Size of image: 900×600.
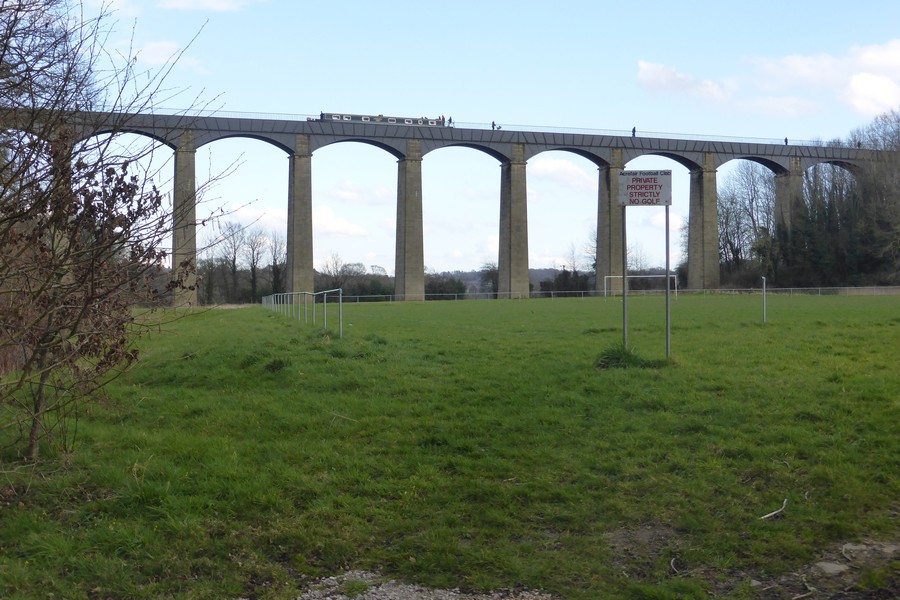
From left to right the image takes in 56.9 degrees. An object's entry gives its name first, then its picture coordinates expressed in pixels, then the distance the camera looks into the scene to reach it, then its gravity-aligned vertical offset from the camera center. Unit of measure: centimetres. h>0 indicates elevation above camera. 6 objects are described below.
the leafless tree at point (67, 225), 491 +42
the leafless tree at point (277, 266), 7150 +206
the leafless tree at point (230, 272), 6931 +151
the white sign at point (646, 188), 1099 +131
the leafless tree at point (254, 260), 7231 +260
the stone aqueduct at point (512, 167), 6000 +946
